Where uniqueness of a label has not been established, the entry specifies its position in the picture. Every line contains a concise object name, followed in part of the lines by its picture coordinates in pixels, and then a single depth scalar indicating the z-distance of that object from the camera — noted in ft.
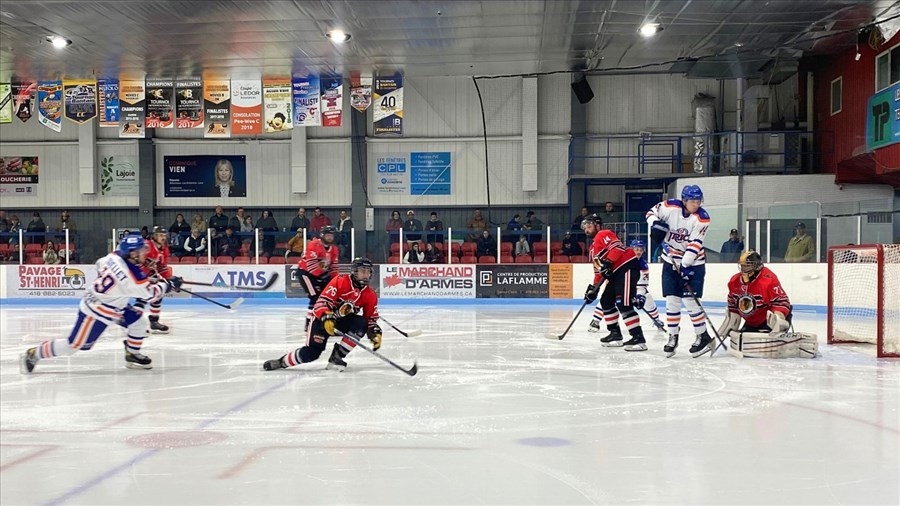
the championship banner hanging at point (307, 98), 47.55
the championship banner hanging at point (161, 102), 48.65
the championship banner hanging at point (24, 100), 49.21
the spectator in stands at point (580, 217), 52.93
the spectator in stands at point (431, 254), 47.47
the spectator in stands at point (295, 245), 48.19
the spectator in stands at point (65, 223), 56.49
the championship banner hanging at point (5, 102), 49.24
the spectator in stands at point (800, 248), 39.04
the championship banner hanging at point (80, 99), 49.03
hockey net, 23.07
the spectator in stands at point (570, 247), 46.68
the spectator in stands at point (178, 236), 48.85
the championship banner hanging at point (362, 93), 47.55
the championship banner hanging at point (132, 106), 48.57
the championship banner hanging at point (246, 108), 48.24
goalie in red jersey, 21.52
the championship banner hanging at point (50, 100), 49.29
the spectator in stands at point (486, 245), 47.37
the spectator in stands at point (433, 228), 47.60
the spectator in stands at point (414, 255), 47.52
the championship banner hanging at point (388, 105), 46.78
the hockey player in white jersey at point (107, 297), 18.70
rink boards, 46.68
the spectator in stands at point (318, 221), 55.29
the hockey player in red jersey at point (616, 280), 23.61
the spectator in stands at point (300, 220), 55.42
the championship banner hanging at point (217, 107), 47.91
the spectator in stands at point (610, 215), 45.86
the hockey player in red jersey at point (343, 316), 18.20
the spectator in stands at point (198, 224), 53.72
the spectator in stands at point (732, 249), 41.52
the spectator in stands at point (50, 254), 48.67
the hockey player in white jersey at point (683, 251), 21.77
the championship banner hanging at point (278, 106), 47.73
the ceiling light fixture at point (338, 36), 40.57
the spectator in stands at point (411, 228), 47.60
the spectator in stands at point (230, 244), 48.01
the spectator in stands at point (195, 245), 48.32
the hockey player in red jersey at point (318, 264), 26.30
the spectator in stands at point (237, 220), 53.56
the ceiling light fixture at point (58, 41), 41.20
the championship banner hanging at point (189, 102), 48.24
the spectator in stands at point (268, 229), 48.19
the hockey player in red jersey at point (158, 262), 28.96
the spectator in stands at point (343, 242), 46.44
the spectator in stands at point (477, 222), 55.52
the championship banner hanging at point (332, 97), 47.62
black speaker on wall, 58.34
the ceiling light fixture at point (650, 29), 38.52
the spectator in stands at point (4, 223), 56.85
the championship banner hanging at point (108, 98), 49.11
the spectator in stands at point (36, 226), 57.41
